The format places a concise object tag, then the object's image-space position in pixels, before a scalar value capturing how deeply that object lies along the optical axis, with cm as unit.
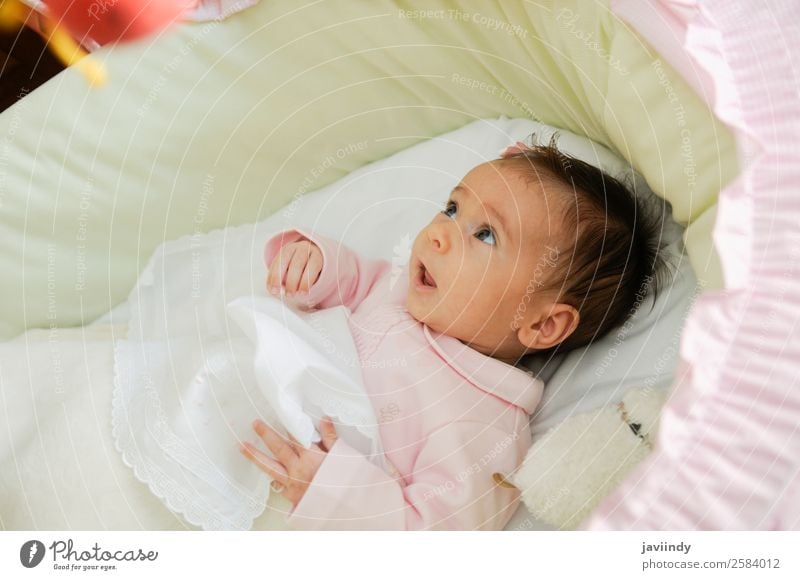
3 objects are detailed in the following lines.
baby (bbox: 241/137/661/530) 54
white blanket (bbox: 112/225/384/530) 53
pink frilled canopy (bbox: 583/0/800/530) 43
